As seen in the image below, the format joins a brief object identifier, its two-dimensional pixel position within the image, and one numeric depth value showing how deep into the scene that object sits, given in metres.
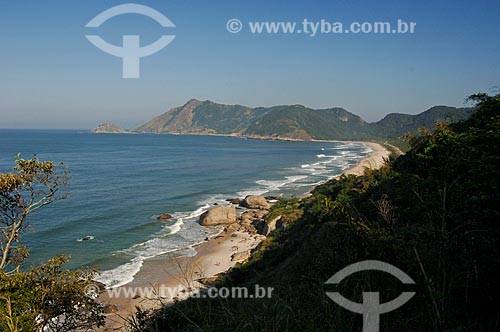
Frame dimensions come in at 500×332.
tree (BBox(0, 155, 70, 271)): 9.95
